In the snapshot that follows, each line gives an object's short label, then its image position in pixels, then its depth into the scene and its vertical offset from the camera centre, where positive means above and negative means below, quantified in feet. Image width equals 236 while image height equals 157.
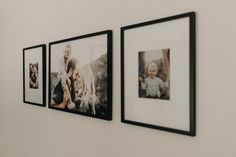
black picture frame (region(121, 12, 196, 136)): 3.27 +0.00
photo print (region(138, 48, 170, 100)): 3.54 +0.00
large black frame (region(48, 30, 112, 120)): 4.44 +0.00
